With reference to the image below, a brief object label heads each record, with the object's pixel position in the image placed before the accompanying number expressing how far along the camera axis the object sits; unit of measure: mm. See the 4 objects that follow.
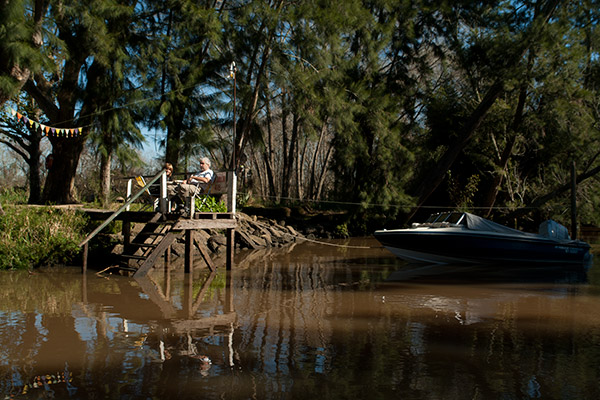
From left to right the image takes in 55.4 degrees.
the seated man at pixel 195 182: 12562
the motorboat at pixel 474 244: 15672
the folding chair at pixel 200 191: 12602
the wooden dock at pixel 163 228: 12344
